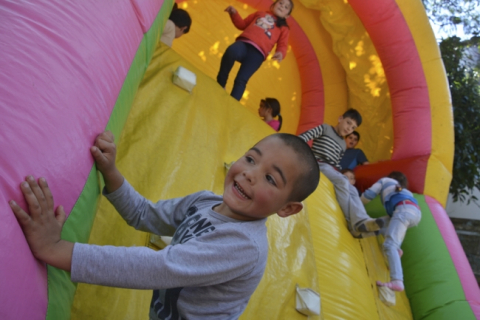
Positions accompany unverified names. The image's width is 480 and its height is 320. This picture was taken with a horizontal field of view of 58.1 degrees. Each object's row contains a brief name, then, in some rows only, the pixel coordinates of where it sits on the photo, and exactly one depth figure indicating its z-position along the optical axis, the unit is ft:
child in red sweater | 9.20
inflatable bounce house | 2.51
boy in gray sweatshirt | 2.44
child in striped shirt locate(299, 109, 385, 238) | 8.36
